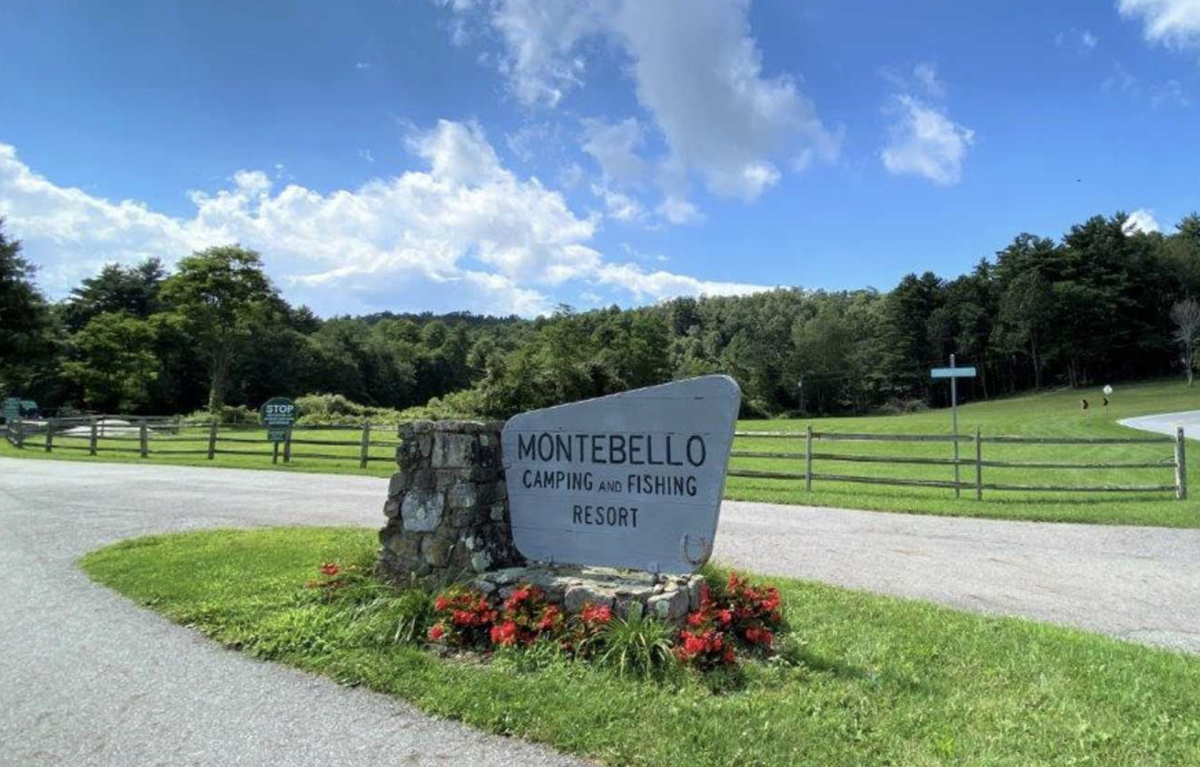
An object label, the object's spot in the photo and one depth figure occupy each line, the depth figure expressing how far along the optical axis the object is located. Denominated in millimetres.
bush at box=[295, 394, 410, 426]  47212
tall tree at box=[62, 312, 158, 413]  44844
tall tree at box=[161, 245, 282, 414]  47219
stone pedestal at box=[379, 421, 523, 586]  5434
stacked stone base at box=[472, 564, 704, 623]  4465
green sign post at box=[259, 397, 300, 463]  19828
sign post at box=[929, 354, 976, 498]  13612
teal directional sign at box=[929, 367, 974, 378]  13969
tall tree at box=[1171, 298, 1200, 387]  66375
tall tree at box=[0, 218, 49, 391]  38625
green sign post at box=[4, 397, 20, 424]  30800
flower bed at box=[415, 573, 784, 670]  4156
